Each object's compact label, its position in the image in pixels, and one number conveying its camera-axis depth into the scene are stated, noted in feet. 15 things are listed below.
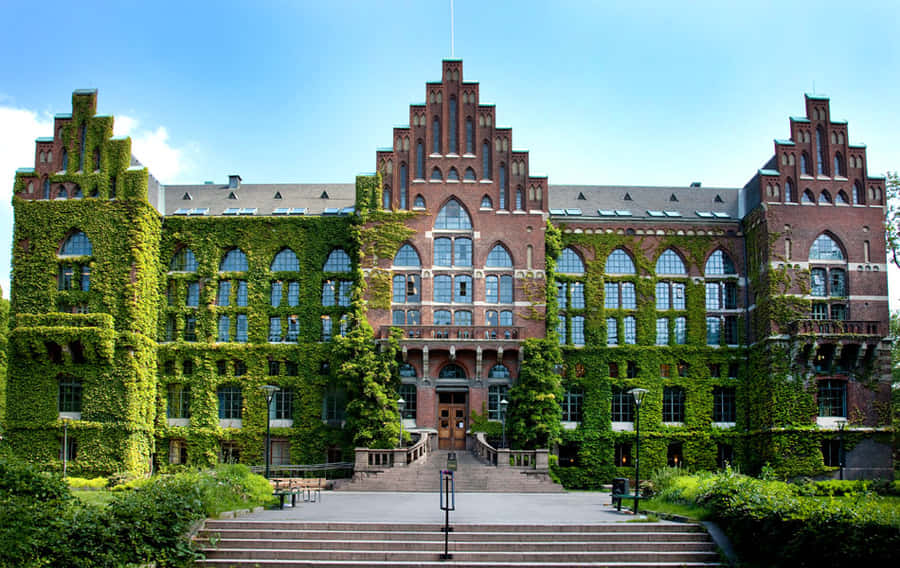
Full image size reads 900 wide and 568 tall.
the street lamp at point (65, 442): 167.54
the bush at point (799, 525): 63.72
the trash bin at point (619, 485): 103.86
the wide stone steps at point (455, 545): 78.18
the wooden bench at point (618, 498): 97.66
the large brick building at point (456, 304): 172.76
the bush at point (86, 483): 160.15
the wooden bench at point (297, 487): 104.15
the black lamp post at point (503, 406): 162.20
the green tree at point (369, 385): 165.89
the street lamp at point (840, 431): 169.39
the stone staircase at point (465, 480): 142.00
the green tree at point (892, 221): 182.92
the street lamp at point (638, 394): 113.70
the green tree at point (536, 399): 168.35
